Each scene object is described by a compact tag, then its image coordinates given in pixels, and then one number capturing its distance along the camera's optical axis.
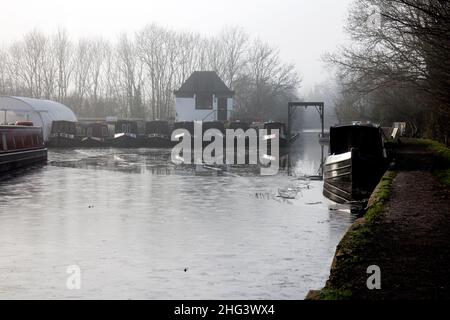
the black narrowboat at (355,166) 17.77
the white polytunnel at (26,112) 51.22
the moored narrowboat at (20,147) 27.89
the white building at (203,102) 71.94
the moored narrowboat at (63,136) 53.22
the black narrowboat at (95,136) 53.84
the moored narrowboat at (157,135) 54.19
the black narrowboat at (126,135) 53.72
